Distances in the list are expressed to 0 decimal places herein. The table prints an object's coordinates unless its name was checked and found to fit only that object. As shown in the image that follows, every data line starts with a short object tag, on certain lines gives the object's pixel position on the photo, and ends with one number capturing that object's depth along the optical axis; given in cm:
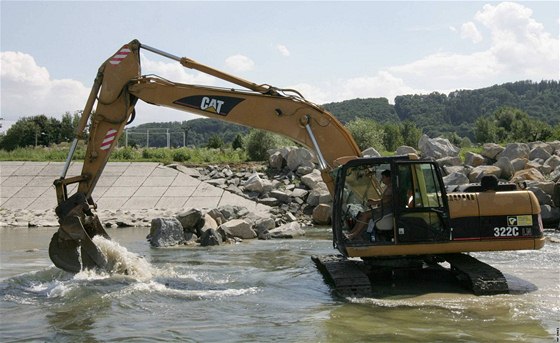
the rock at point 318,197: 2291
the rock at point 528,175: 2286
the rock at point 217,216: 1920
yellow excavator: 1019
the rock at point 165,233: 1670
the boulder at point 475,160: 2784
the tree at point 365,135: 3641
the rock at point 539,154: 2853
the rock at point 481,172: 2388
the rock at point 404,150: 2762
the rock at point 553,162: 2606
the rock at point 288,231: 1862
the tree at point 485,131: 5508
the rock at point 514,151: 2743
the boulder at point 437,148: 3011
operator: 1029
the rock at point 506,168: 2431
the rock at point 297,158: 2720
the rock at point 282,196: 2397
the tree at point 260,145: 3197
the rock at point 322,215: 2155
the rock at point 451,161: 2738
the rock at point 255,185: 2491
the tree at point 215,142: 4391
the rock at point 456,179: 2295
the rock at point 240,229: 1804
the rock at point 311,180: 2475
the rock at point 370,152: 2733
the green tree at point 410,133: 5169
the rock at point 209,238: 1667
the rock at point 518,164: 2561
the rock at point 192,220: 1770
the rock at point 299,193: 2427
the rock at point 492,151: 2867
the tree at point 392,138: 4622
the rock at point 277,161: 2825
